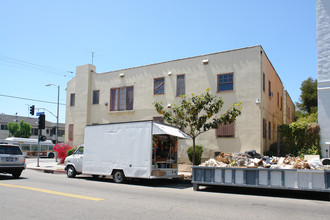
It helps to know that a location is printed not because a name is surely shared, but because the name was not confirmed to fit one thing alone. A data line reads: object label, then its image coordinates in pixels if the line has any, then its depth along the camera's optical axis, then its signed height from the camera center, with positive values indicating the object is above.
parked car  14.08 -0.91
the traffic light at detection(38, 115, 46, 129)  21.95 +1.37
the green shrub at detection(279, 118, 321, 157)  17.38 +0.42
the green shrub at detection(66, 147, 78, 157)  24.50 -0.84
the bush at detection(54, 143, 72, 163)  24.99 -0.63
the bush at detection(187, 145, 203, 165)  19.48 -0.60
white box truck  13.26 -0.42
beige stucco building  19.25 +3.83
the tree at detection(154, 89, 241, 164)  15.20 +1.54
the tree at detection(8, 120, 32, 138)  59.25 +2.24
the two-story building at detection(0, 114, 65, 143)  63.68 +3.30
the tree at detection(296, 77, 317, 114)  37.50 +6.38
